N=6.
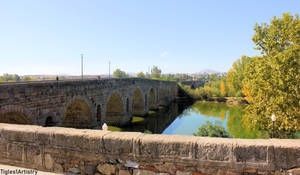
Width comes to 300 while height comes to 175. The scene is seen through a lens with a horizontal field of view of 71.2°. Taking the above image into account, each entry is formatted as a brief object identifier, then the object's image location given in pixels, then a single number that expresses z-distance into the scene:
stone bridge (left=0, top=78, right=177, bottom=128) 8.22
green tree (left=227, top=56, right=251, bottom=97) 36.26
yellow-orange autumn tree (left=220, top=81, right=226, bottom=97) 43.12
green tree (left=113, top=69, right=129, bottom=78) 93.49
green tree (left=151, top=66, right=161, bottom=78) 105.71
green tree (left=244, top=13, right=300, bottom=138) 9.27
